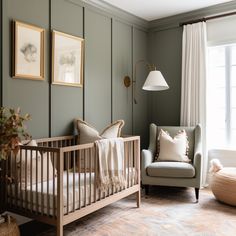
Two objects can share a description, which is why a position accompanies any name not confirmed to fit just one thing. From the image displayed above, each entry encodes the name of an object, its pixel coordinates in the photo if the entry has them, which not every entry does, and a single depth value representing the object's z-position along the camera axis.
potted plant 2.09
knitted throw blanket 2.56
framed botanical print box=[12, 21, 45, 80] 2.67
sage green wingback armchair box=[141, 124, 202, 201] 3.38
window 3.96
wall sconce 3.69
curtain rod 3.78
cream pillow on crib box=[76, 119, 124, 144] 3.15
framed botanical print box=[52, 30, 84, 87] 3.07
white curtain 4.00
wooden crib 2.17
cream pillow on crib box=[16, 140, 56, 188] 2.28
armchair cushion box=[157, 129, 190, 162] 3.68
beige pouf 3.15
